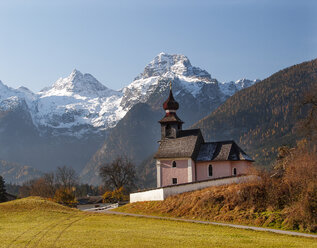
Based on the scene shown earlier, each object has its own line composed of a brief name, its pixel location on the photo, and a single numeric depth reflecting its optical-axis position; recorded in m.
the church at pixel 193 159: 70.50
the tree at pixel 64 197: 112.24
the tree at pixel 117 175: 107.19
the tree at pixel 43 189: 144.59
